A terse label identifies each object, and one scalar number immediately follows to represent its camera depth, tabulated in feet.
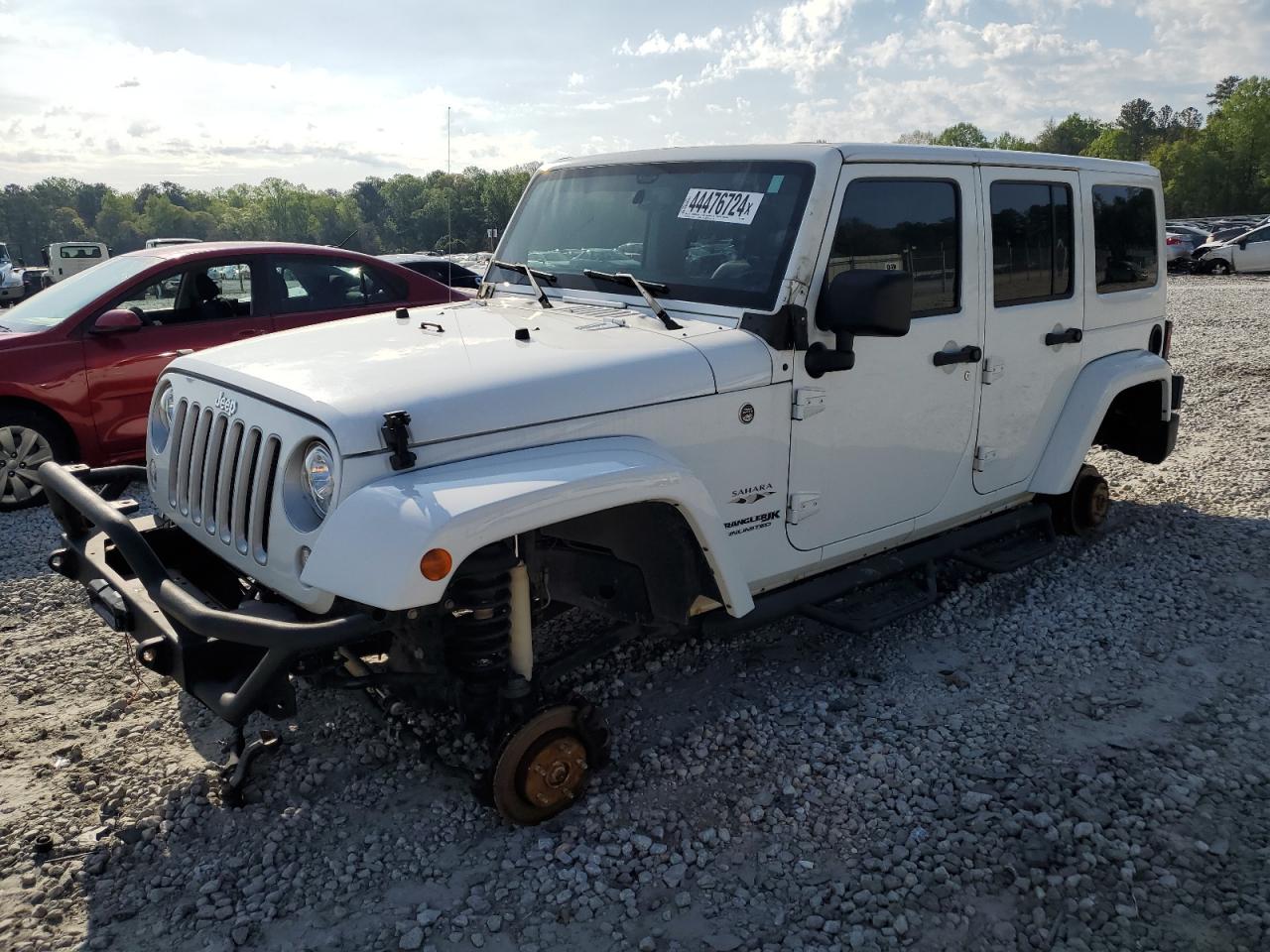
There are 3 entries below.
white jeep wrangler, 9.20
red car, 21.38
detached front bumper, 8.64
